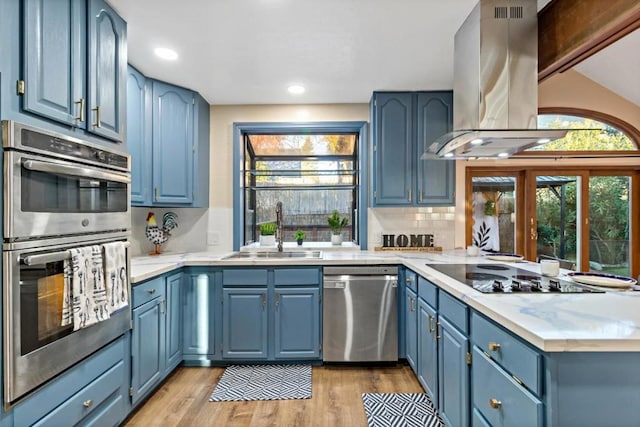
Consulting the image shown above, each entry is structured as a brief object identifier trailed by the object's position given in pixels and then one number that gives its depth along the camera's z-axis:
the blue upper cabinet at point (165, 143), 2.77
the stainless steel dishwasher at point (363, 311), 2.89
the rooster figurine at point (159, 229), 3.35
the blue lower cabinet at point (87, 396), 1.39
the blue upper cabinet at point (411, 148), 3.32
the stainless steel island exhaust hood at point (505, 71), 1.96
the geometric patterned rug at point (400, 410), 2.16
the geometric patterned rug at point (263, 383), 2.47
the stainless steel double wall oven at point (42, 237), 1.27
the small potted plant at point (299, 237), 3.73
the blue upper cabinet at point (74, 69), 1.37
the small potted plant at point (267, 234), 3.73
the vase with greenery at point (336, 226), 3.69
